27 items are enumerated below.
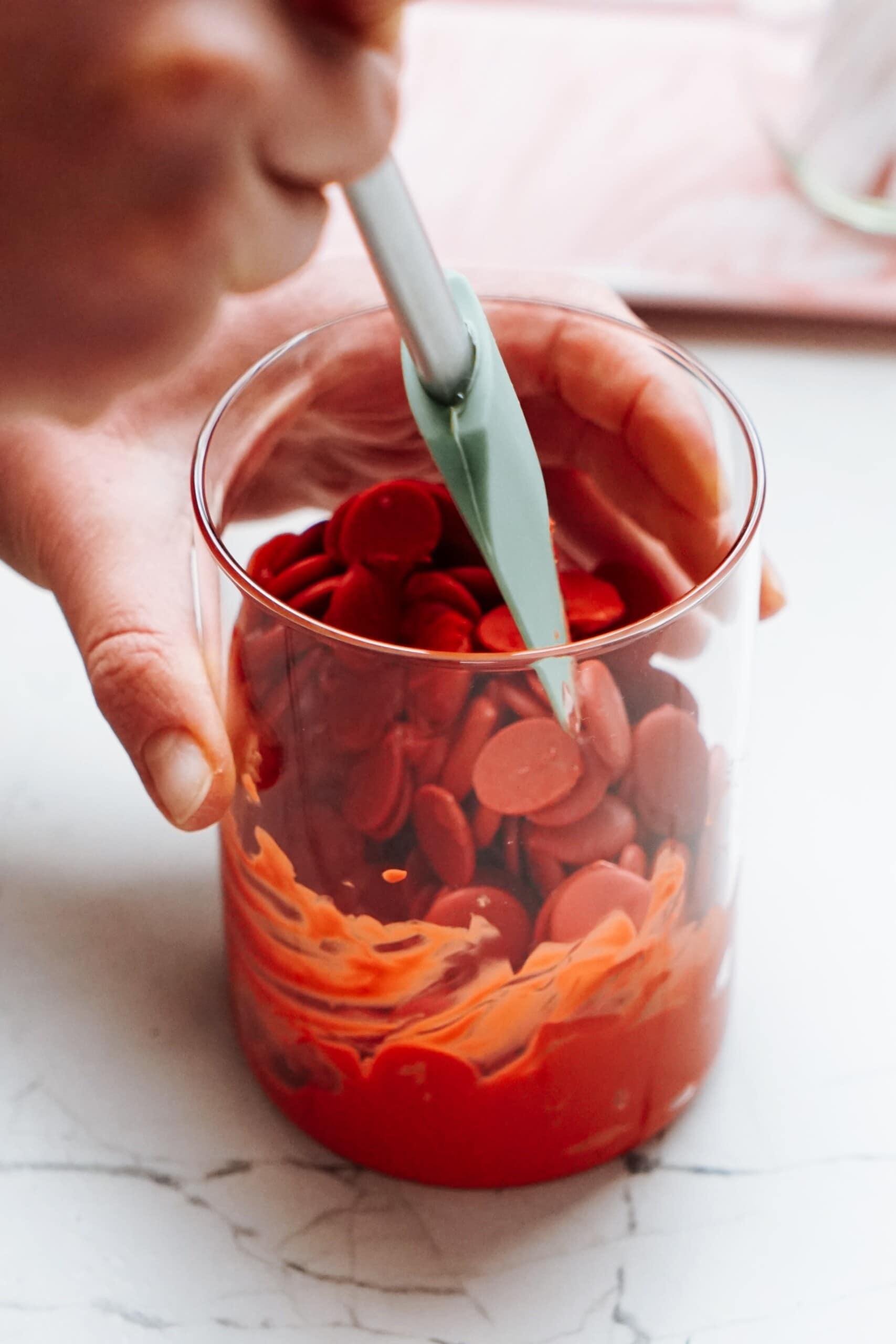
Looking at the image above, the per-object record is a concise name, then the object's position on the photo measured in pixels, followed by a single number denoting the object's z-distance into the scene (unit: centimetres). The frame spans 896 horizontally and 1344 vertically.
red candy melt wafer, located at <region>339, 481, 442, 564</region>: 54
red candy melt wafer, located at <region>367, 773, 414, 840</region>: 49
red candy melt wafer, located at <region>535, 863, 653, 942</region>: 50
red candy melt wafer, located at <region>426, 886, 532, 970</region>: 49
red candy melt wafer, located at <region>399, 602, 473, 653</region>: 52
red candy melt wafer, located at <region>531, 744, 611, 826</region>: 49
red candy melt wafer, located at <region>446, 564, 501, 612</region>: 54
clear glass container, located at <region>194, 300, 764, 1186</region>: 49
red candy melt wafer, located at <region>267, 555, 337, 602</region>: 53
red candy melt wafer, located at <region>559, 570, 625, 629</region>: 53
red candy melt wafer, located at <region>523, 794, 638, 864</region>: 49
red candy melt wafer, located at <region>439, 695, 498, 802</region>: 49
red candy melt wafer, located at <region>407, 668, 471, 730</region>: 48
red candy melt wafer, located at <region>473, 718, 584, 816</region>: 49
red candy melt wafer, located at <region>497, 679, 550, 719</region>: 48
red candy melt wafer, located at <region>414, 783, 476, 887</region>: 49
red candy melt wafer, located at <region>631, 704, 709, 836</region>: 50
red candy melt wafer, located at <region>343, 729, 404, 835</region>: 49
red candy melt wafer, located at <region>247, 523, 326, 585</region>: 54
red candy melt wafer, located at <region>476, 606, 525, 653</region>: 52
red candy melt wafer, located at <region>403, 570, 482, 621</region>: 53
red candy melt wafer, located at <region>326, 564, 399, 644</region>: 52
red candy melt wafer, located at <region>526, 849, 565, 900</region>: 50
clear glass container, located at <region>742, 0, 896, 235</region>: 74
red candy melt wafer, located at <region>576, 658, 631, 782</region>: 49
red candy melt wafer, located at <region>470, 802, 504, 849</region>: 49
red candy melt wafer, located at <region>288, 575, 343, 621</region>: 53
